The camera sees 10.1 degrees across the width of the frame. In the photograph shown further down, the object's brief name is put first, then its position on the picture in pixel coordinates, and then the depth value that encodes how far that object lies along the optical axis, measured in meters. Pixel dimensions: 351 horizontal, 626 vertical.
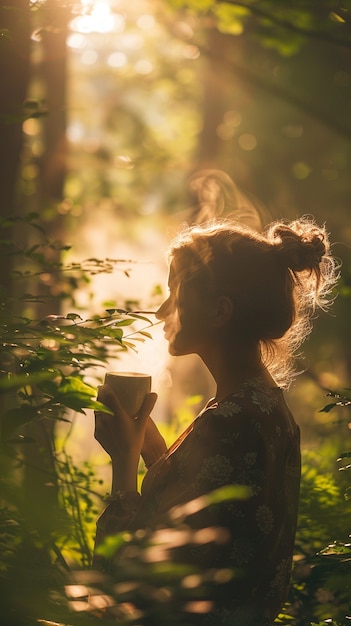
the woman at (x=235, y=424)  3.29
